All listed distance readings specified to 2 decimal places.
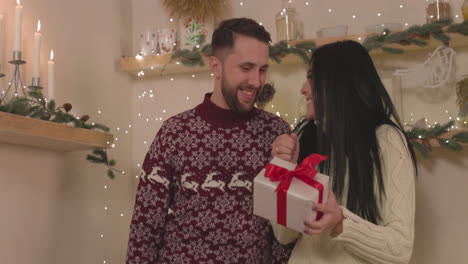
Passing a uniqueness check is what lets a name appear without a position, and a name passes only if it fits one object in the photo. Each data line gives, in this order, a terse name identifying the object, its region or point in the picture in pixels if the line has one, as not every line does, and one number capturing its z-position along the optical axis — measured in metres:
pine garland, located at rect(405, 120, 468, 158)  2.17
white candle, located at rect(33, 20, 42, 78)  1.93
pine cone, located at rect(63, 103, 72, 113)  1.93
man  1.72
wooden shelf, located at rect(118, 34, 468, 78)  2.35
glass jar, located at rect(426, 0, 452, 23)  2.28
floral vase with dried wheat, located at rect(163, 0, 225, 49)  2.63
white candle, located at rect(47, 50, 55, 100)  1.99
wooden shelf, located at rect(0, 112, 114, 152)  1.67
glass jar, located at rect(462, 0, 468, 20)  2.21
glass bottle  2.49
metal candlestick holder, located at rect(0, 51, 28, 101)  1.94
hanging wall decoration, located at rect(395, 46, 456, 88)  2.30
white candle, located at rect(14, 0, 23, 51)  1.83
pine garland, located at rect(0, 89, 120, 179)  1.72
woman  1.28
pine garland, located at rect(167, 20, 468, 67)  2.20
